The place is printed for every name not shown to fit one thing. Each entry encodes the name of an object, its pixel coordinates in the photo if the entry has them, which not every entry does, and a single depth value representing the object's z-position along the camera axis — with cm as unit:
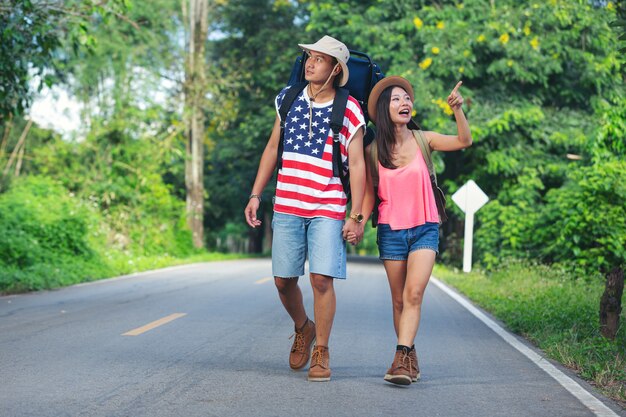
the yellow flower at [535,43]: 2212
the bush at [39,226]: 1514
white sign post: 1841
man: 597
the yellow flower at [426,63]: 2234
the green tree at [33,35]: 1144
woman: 603
